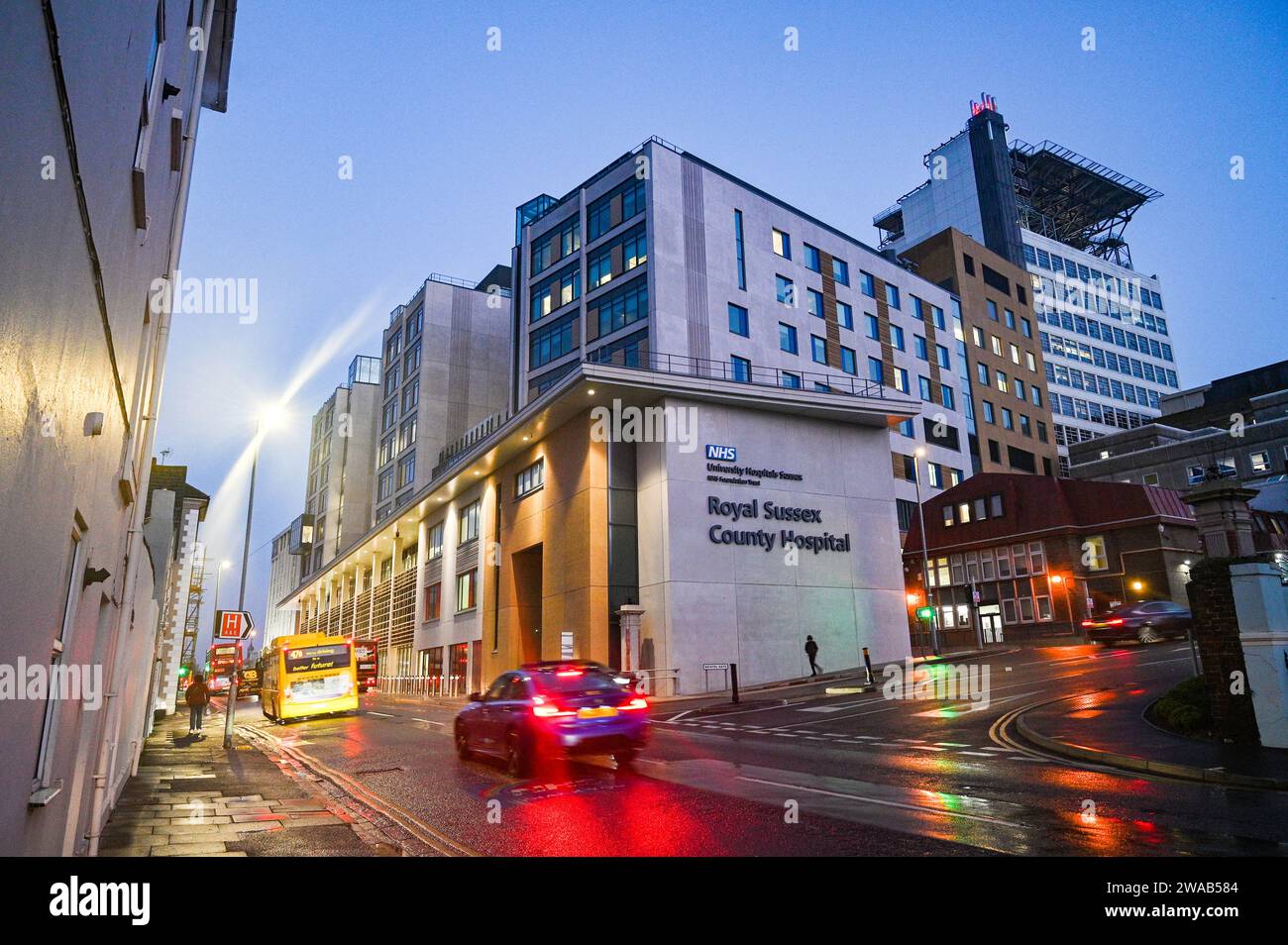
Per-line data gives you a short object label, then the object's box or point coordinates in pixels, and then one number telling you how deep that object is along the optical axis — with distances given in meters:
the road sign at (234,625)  21.45
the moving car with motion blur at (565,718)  11.19
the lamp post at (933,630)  37.03
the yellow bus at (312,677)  26.66
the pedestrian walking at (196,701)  21.73
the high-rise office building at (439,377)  67.56
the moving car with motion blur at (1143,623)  29.98
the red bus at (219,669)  55.81
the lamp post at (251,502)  21.98
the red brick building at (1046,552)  43.69
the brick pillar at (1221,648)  11.61
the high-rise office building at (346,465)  81.12
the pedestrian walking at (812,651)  30.67
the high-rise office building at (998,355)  63.97
